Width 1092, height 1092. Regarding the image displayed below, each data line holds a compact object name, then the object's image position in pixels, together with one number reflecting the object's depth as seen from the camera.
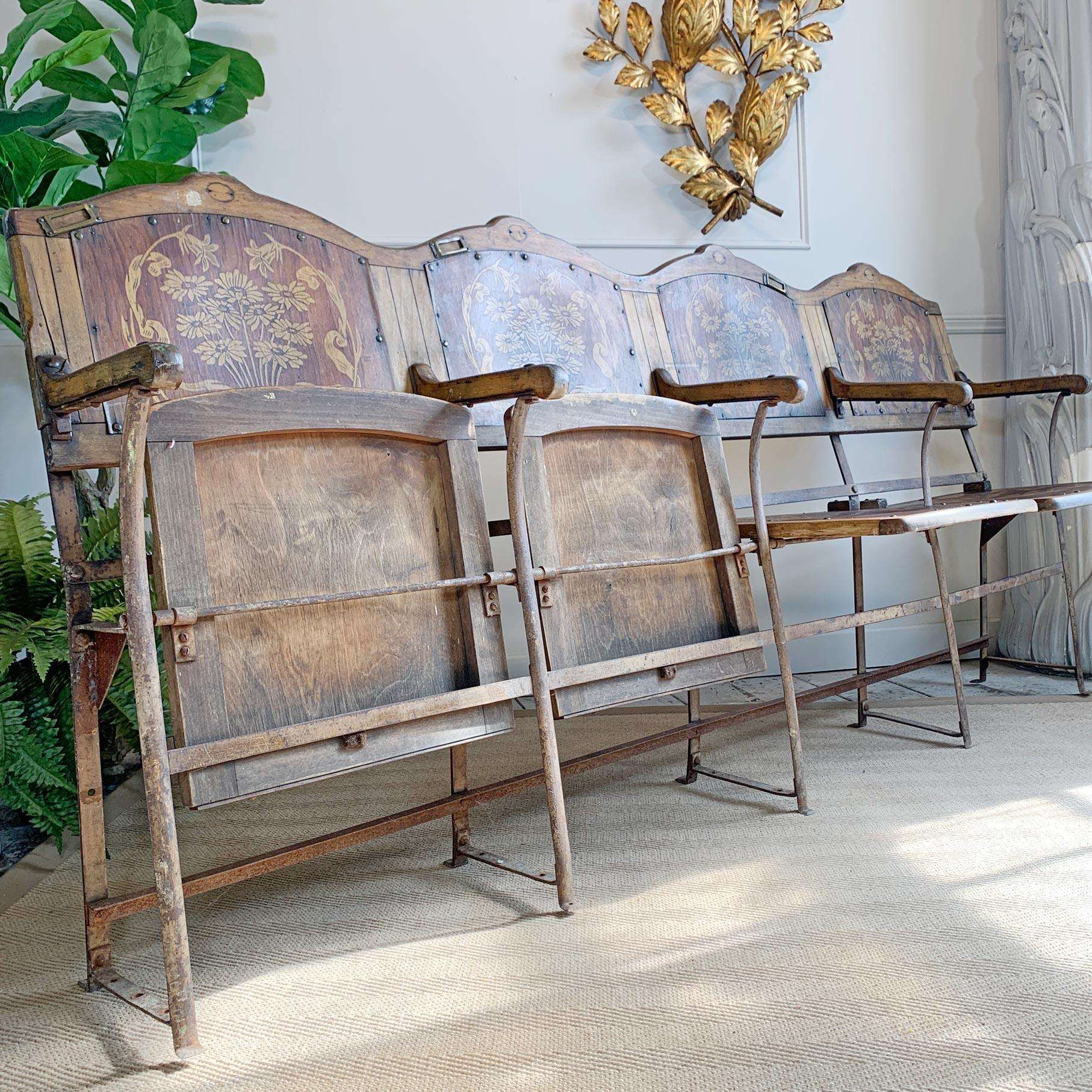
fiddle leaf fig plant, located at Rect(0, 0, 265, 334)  2.15
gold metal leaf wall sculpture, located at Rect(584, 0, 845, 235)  3.13
